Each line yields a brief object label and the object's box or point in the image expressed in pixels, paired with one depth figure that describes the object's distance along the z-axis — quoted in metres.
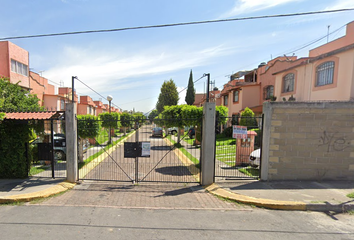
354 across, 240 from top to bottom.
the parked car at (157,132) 26.30
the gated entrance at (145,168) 7.09
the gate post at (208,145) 6.08
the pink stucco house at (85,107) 33.28
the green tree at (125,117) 24.57
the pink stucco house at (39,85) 18.89
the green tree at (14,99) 9.06
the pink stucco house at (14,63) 14.27
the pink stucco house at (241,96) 21.08
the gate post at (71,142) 6.13
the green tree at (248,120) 16.17
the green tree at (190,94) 42.21
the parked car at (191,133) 21.30
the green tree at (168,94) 40.78
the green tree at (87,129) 9.56
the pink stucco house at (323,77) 10.43
